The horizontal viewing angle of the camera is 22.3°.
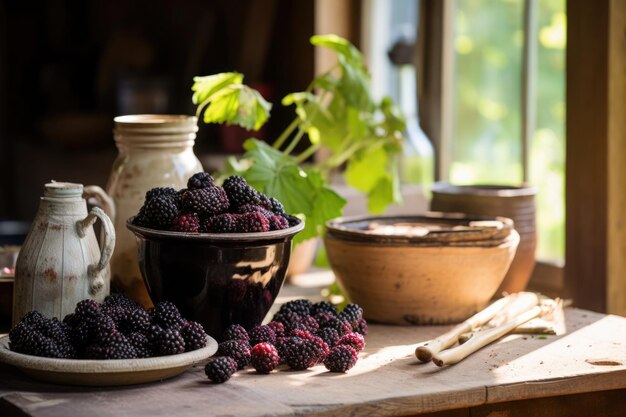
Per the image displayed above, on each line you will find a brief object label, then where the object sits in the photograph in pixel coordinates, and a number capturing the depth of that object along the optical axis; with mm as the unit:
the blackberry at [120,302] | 1353
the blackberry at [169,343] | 1275
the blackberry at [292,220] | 1416
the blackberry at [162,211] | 1364
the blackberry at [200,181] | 1387
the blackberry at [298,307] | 1421
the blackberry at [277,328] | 1380
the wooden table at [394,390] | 1217
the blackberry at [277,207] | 1415
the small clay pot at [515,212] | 1653
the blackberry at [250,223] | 1357
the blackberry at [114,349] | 1255
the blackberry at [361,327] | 1428
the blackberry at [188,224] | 1353
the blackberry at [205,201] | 1359
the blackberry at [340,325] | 1399
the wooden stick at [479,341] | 1338
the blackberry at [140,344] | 1270
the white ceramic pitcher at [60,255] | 1373
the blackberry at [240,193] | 1385
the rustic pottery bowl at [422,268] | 1495
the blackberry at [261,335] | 1360
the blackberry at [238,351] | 1324
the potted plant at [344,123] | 1602
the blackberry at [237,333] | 1353
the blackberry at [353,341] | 1368
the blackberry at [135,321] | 1291
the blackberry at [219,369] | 1279
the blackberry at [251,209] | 1373
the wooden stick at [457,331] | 1354
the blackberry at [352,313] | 1414
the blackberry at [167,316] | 1303
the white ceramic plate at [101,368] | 1246
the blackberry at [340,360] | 1316
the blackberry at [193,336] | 1293
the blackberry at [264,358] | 1314
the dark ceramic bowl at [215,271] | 1353
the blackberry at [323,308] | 1433
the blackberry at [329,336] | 1371
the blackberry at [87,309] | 1297
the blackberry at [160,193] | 1384
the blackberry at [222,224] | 1353
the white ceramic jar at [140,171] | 1515
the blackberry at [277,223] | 1377
